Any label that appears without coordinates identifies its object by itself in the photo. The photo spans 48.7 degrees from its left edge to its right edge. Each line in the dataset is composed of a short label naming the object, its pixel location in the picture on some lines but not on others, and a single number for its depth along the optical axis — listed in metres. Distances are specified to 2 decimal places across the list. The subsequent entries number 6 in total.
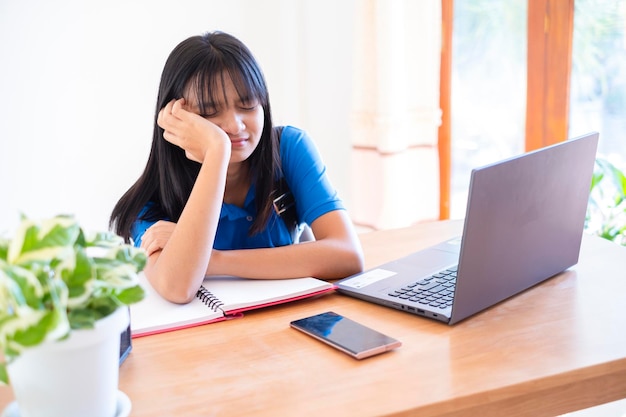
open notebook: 1.10
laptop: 1.00
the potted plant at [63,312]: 0.59
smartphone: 0.96
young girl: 1.26
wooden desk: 0.83
